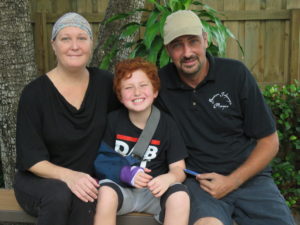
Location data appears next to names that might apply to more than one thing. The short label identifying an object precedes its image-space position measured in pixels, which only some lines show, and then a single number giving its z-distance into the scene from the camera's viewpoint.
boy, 2.38
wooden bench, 2.48
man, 2.62
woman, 2.35
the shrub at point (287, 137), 4.09
